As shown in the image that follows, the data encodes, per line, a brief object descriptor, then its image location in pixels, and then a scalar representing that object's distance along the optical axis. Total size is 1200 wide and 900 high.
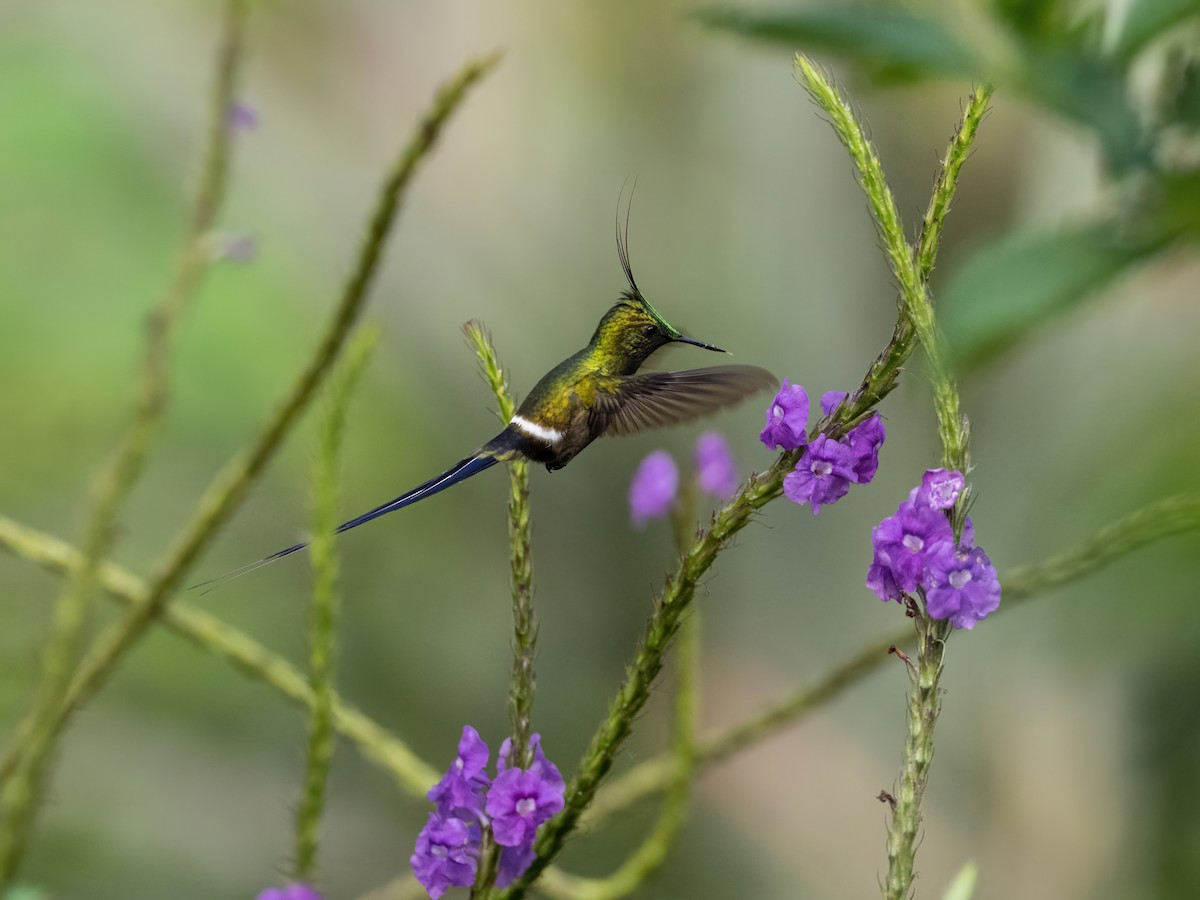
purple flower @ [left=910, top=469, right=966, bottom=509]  2.23
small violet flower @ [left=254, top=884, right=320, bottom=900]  2.28
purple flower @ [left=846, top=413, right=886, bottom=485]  2.25
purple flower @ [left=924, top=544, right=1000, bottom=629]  2.23
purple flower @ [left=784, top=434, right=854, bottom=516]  2.24
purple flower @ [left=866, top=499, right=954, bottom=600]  2.24
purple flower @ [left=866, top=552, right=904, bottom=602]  2.24
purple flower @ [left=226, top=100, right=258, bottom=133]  2.52
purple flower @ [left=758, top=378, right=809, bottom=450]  2.25
